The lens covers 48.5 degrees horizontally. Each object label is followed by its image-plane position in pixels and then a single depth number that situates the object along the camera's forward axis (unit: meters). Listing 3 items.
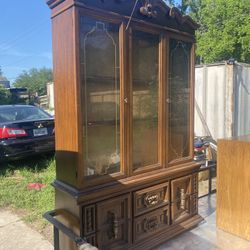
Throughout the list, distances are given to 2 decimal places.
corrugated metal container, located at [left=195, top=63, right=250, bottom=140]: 4.77
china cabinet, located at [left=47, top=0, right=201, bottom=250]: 1.72
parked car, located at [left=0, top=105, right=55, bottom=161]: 3.94
